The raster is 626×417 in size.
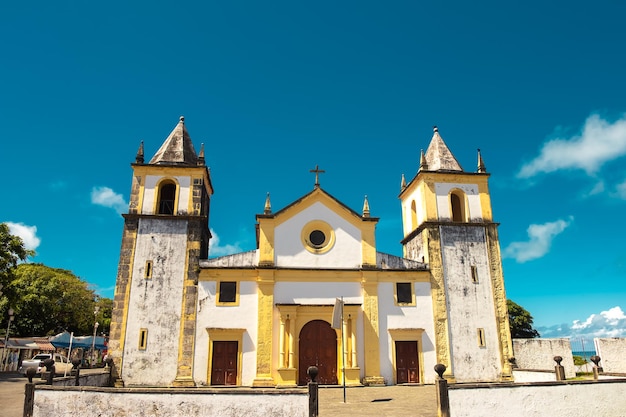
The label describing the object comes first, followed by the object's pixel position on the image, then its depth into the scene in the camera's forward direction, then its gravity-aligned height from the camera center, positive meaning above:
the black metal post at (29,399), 11.47 -1.11
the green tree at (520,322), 46.19 +2.69
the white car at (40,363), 27.33 -0.67
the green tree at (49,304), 41.50 +4.28
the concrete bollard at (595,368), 17.14 -0.64
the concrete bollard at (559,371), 16.09 -0.69
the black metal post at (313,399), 10.62 -1.05
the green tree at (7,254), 25.89 +5.30
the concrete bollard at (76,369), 14.74 -0.54
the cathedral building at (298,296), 21.21 +2.54
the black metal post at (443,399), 11.38 -1.13
